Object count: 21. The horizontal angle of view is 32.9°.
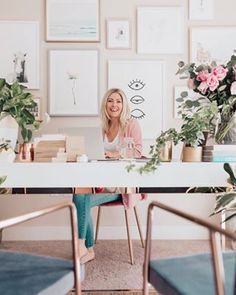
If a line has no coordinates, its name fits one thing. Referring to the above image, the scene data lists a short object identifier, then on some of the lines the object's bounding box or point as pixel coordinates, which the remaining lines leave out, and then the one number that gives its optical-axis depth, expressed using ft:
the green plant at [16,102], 6.56
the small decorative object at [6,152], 6.20
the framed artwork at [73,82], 11.82
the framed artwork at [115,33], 11.89
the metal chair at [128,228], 9.19
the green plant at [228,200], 5.40
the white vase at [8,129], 6.55
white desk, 6.13
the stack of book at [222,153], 6.29
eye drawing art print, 11.88
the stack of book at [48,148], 6.64
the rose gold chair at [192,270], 3.37
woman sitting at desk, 8.62
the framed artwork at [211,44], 11.95
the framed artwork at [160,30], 11.93
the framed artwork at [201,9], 11.98
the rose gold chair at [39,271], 3.66
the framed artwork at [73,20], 11.82
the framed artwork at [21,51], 11.81
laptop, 8.40
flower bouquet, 6.39
